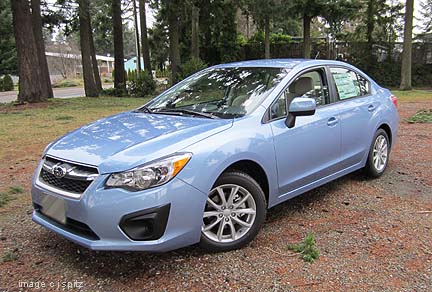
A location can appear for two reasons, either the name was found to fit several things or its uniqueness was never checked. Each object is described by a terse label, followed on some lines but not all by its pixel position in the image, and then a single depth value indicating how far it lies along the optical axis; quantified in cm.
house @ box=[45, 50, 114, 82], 5203
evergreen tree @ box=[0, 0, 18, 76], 3678
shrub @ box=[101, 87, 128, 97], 1933
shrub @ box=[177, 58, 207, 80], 1884
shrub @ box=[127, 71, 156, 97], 1923
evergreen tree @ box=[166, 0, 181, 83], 1871
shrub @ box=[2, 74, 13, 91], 3541
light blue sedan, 274
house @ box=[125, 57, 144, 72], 7362
